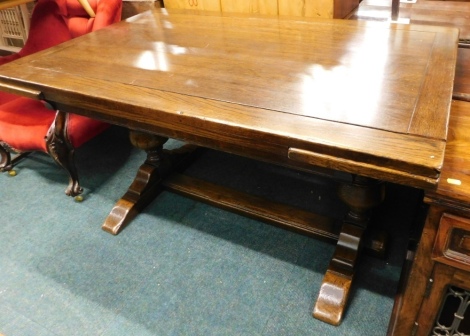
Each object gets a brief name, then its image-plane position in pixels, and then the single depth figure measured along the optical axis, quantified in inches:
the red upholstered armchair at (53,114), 68.2
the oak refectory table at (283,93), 33.3
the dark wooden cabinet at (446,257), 31.6
